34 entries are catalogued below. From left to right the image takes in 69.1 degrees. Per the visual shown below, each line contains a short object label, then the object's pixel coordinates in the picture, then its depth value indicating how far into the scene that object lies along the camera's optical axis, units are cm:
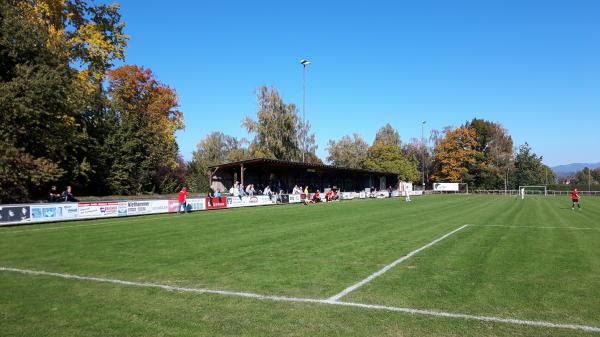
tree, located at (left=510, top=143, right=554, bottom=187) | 10306
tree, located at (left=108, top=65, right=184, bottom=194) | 4456
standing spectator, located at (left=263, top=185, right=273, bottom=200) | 3878
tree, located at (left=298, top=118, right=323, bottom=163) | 7539
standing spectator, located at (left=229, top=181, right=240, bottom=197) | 3678
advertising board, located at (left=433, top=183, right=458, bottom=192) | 8706
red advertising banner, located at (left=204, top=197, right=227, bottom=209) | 3052
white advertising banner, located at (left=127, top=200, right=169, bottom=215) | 2500
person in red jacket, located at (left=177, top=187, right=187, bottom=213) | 2673
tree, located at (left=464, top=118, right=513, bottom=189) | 9125
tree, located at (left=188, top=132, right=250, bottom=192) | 9450
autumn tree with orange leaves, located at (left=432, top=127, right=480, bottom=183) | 9025
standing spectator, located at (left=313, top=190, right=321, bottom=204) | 4203
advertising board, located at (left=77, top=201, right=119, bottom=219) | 2242
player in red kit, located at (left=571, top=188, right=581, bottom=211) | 3075
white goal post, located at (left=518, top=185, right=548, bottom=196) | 8450
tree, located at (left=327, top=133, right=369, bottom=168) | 9469
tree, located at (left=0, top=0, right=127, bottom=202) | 2522
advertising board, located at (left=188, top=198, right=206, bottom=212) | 2898
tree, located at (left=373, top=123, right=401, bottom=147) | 10219
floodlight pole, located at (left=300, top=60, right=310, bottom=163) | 4841
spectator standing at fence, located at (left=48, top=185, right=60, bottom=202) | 2478
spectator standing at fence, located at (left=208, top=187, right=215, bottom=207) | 3069
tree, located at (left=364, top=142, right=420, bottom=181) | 8788
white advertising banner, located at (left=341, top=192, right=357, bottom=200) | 5084
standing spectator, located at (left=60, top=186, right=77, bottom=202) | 2485
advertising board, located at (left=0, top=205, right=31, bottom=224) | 1894
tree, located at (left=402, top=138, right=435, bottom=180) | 10549
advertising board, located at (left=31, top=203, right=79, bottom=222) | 2025
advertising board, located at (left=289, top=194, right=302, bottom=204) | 4106
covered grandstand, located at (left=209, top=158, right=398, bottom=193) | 4328
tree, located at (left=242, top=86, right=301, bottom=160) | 6234
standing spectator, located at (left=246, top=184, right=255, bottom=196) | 3702
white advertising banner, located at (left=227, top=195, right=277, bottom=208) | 3297
